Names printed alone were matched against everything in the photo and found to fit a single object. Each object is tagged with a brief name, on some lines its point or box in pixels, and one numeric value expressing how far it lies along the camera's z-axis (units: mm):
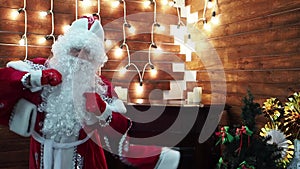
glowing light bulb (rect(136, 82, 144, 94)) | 3064
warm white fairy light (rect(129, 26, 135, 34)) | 3057
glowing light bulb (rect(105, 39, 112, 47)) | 2936
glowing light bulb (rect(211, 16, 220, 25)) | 2880
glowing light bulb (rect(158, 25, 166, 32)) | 3196
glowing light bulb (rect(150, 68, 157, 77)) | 3139
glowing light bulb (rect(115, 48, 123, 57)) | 2978
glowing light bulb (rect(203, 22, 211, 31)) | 2984
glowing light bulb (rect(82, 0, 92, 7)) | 2830
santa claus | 1622
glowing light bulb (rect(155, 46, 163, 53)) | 3180
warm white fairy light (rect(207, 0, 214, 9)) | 2949
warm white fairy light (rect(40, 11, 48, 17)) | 2654
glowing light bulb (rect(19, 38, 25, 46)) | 2562
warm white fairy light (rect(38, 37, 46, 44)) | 2641
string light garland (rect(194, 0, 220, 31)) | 2895
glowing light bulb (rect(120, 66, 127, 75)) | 2994
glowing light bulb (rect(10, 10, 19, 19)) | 2533
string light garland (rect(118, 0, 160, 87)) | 3009
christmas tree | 1797
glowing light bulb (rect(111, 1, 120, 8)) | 2961
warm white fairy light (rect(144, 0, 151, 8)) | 3143
